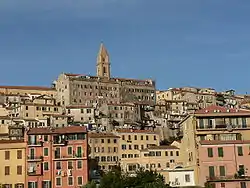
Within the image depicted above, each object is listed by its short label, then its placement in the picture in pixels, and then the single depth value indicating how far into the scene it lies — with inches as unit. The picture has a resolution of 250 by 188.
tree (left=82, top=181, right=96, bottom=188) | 1995.6
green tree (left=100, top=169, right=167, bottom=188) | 2003.0
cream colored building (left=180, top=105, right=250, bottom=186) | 2249.0
